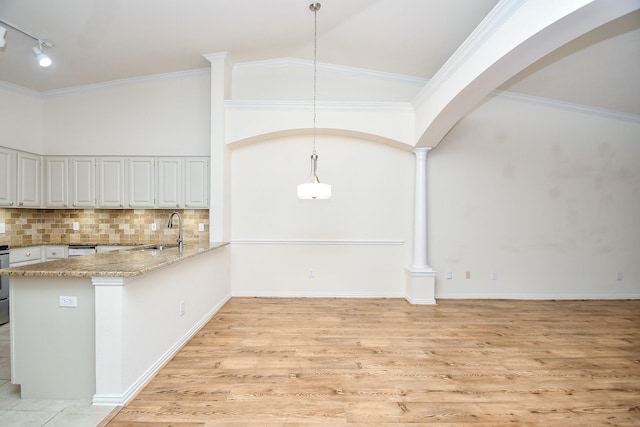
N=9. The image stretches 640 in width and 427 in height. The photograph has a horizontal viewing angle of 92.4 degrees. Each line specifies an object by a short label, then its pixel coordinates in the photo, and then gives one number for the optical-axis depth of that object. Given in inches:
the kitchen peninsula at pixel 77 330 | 85.1
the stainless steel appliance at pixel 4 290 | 143.7
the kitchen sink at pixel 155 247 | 151.5
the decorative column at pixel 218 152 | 180.5
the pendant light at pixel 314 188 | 126.0
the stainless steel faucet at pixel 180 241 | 136.4
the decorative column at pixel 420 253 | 185.3
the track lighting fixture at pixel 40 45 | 113.3
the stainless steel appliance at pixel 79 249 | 183.5
